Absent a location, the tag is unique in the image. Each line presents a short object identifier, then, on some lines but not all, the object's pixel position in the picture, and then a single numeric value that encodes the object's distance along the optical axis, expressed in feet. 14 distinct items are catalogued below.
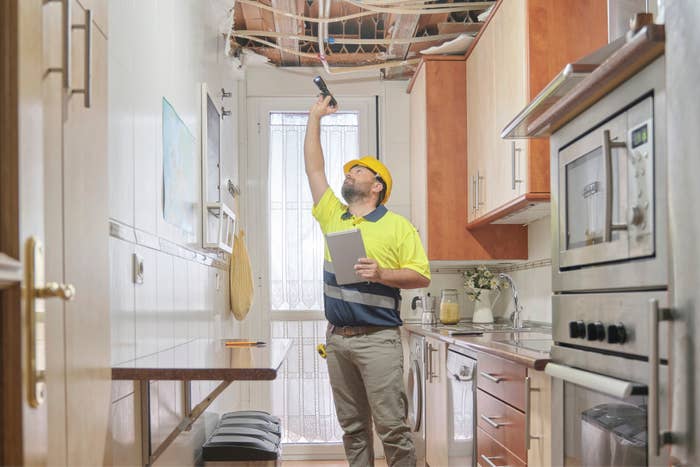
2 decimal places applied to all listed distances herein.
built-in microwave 4.27
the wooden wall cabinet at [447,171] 13.85
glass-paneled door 15.83
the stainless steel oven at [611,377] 4.11
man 9.98
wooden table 5.50
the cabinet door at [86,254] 4.19
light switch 6.84
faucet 12.16
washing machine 13.09
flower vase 14.06
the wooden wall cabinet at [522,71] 9.62
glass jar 14.12
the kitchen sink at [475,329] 11.14
